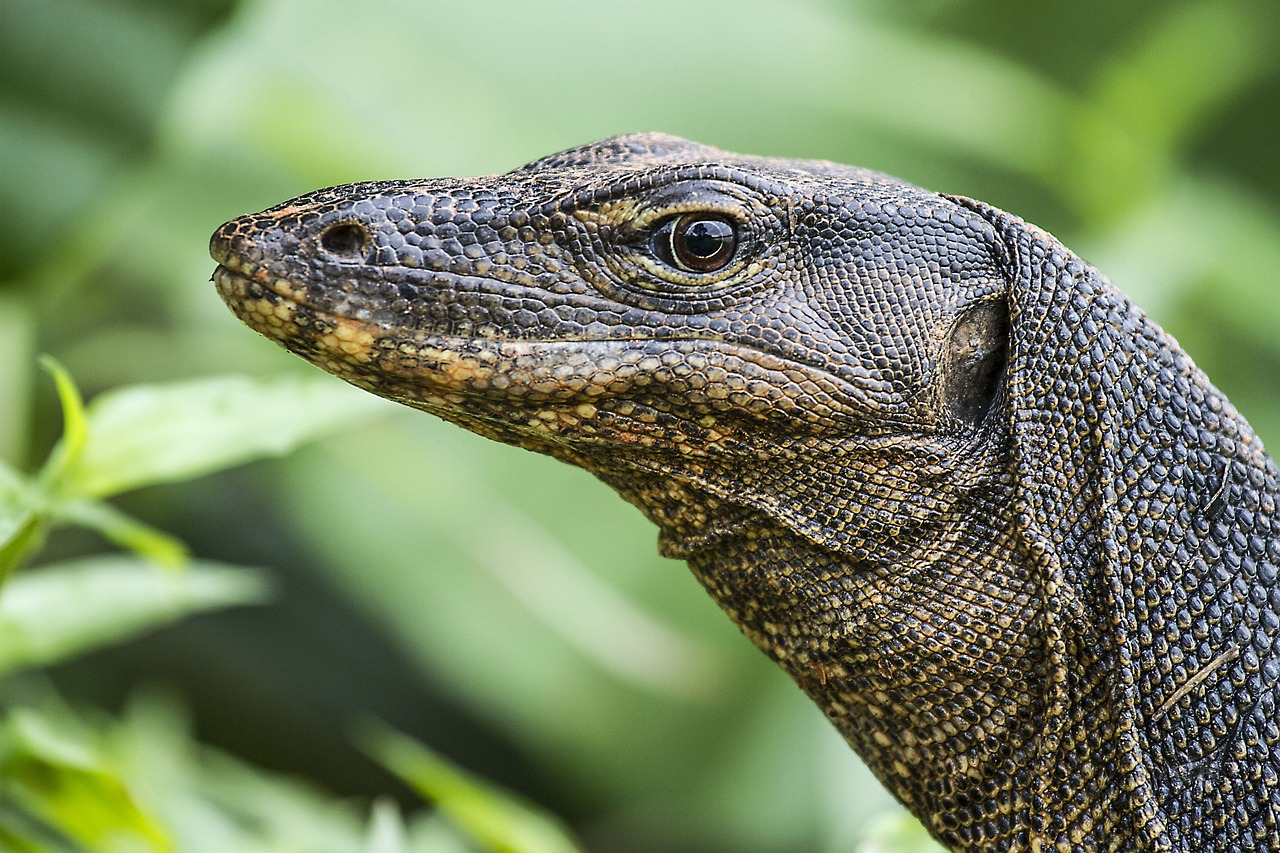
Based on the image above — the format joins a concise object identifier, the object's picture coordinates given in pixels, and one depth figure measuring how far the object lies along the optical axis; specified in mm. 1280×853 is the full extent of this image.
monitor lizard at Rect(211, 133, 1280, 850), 3842
